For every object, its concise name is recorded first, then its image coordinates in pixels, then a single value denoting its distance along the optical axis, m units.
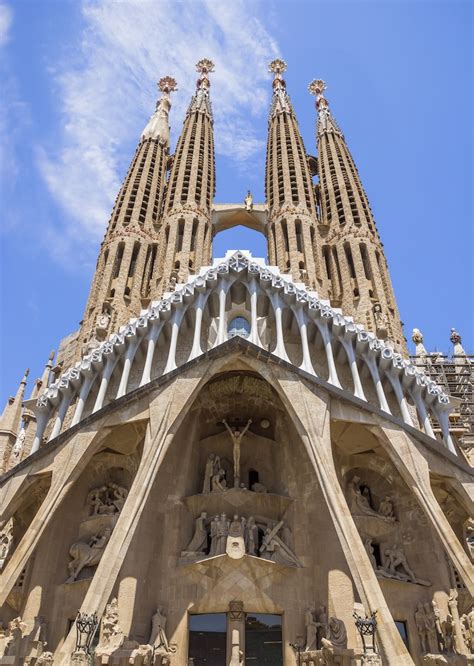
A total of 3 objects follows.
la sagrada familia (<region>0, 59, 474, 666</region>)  13.23
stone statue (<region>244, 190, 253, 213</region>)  29.43
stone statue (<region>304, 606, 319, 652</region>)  13.54
